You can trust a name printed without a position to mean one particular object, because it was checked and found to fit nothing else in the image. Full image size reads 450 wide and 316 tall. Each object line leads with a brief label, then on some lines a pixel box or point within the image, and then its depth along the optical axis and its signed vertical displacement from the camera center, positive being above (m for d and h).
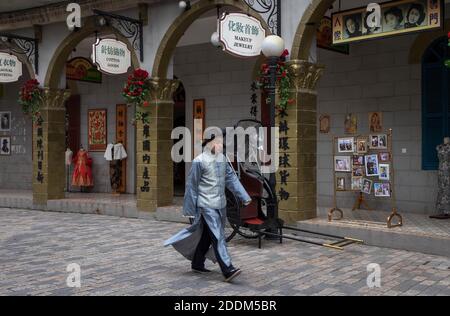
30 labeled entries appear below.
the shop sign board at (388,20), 8.52 +2.24
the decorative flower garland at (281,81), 9.67 +1.36
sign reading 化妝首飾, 9.20 +2.11
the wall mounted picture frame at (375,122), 11.63 +0.77
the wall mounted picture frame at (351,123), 12.02 +0.76
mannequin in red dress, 16.52 -0.39
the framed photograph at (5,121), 19.31 +1.26
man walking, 6.75 -0.60
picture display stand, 9.64 -0.16
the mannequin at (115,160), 16.06 -0.05
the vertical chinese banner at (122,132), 16.31 +0.77
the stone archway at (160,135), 12.03 +0.51
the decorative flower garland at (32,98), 14.07 +1.52
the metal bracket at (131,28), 12.19 +2.90
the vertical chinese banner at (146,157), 12.27 +0.03
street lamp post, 8.98 +1.53
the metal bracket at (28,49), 14.26 +2.81
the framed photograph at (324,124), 12.49 +0.78
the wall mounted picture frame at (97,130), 16.86 +0.86
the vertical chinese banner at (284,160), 9.98 -0.03
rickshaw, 8.87 -0.87
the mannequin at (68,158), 17.08 +0.00
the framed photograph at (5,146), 19.28 +0.41
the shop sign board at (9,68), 13.62 +2.22
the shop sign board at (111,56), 11.43 +2.15
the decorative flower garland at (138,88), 11.96 +1.50
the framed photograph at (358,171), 10.16 -0.24
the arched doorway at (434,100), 10.91 +1.16
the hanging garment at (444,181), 10.27 -0.41
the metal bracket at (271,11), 10.02 +2.67
